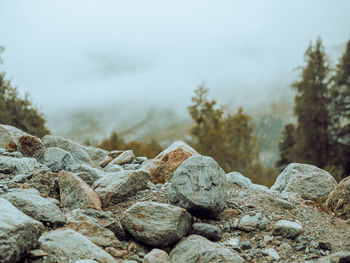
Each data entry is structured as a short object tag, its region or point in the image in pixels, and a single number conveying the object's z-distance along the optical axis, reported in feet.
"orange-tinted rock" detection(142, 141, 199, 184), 26.78
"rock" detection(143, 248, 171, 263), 14.20
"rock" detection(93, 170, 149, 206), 20.20
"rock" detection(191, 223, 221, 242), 17.38
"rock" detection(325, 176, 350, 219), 21.81
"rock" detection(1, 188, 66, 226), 15.60
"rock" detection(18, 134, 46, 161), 26.99
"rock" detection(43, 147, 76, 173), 24.53
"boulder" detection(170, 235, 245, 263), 14.30
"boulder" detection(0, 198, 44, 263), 11.17
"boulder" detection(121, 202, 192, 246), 16.29
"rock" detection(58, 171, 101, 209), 18.66
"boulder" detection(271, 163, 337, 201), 25.81
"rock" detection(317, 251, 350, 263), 13.65
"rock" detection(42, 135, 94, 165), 30.12
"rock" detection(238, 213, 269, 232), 18.66
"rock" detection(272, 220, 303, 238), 17.88
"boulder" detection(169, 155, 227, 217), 18.24
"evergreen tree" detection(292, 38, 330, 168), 78.69
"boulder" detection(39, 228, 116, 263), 13.03
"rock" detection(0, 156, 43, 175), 22.36
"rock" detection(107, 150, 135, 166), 32.09
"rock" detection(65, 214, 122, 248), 15.43
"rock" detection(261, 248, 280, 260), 15.97
